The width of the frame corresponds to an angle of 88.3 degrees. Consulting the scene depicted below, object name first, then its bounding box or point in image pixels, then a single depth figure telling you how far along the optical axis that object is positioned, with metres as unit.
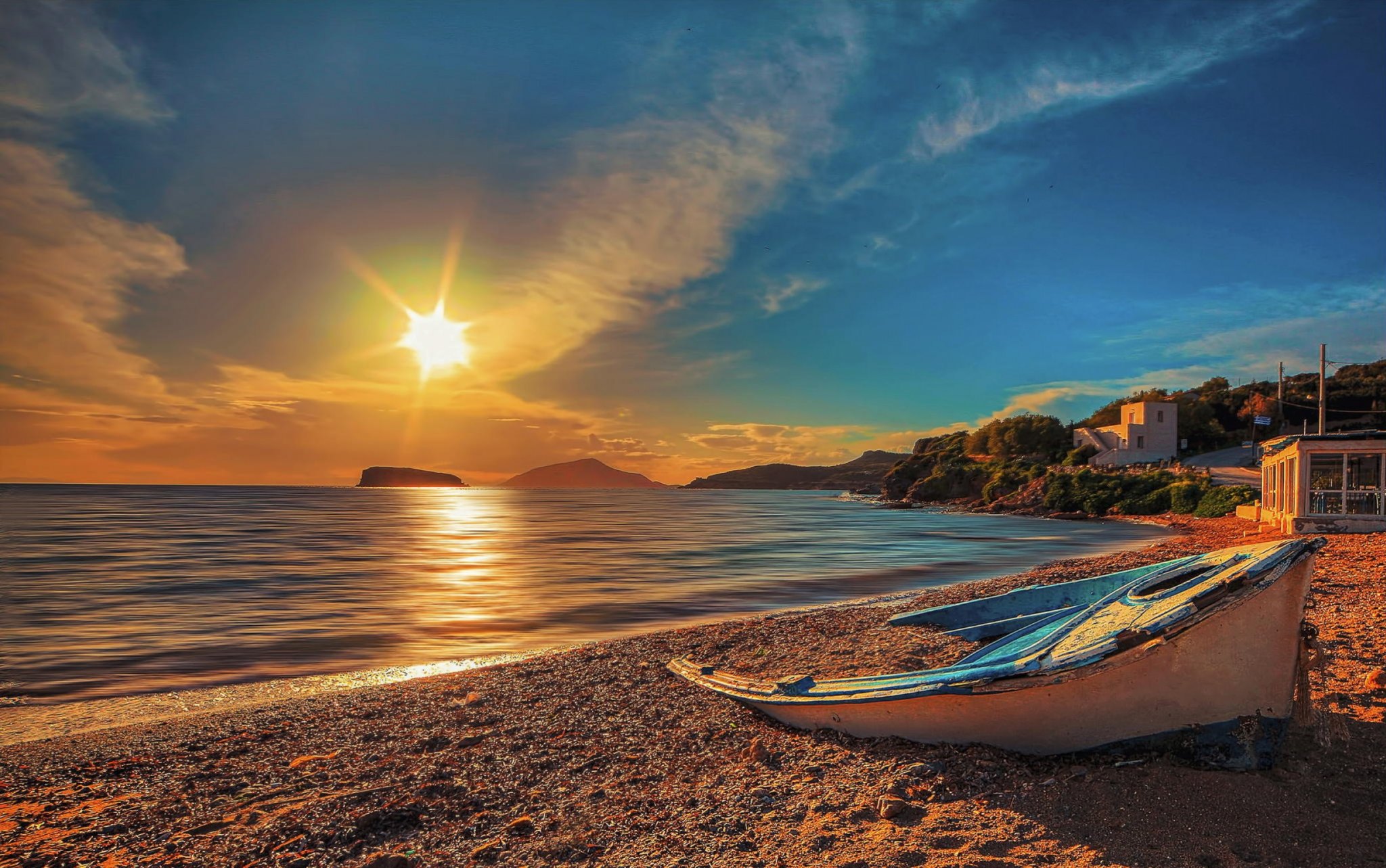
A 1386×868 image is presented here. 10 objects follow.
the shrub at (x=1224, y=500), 38.06
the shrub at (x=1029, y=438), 80.50
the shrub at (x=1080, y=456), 69.04
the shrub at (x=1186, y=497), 42.75
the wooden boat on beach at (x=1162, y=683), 4.45
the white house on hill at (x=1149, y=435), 64.94
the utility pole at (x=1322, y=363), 34.34
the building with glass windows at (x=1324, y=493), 20.97
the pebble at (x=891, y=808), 4.41
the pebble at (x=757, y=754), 5.62
